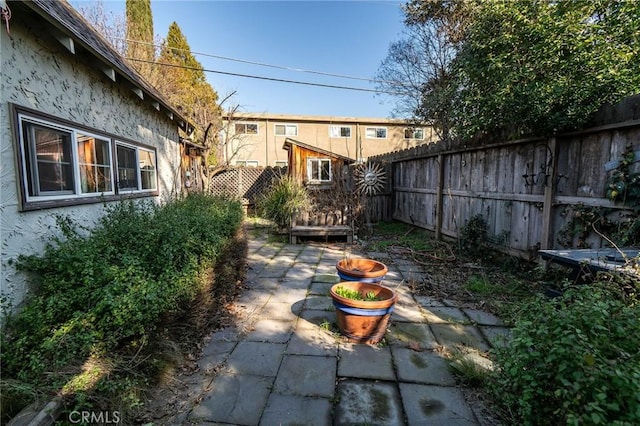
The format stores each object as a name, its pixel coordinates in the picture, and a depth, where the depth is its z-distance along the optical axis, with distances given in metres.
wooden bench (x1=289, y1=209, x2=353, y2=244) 6.46
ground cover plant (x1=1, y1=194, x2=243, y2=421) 1.49
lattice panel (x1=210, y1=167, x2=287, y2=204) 11.05
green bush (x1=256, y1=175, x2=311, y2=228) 6.72
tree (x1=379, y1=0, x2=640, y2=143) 2.95
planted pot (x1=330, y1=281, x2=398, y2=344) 2.43
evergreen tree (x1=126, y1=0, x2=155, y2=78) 10.38
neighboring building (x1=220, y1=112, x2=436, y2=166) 15.12
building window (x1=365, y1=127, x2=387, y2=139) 16.28
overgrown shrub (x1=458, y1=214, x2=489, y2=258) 4.69
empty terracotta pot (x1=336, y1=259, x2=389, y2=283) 3.12
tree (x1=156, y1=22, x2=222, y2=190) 10.77
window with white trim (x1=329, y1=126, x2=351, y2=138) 15.93
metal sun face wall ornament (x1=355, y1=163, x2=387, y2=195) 8.28
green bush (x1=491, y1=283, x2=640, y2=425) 1.01
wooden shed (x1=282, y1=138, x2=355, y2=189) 9.06
